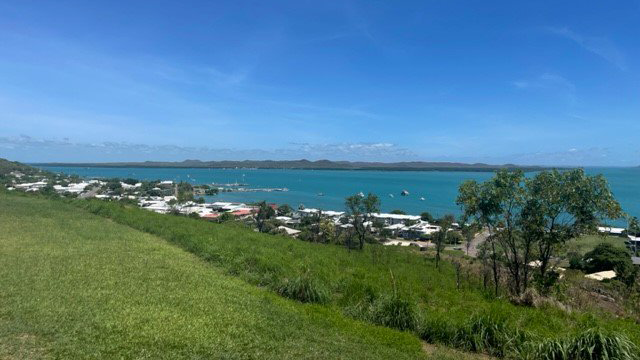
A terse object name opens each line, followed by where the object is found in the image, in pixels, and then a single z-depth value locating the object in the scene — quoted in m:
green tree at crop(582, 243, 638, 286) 26.50
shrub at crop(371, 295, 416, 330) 7.96
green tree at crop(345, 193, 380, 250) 30.47
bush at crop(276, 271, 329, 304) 9.44
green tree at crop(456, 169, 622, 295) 11.79
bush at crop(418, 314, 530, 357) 7.05
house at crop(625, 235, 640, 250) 35.41
